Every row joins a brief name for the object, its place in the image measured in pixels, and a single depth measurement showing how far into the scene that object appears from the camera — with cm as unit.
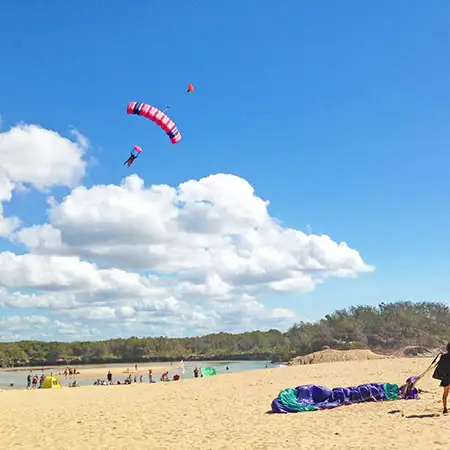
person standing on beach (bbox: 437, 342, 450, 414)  1070
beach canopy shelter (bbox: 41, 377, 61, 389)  3597
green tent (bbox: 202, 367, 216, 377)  4219
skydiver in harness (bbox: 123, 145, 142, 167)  2114
